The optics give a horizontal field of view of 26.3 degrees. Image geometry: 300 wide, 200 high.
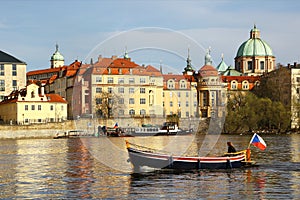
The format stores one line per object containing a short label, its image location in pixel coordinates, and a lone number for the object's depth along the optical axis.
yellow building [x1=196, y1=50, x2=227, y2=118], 144.25
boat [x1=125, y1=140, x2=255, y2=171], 45.16
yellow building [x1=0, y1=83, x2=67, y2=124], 134.75
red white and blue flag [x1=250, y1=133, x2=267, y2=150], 50.46
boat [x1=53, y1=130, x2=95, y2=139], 124.53
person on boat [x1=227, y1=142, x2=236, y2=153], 48.47
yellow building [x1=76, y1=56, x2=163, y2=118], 110.56
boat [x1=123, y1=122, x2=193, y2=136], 128.25
